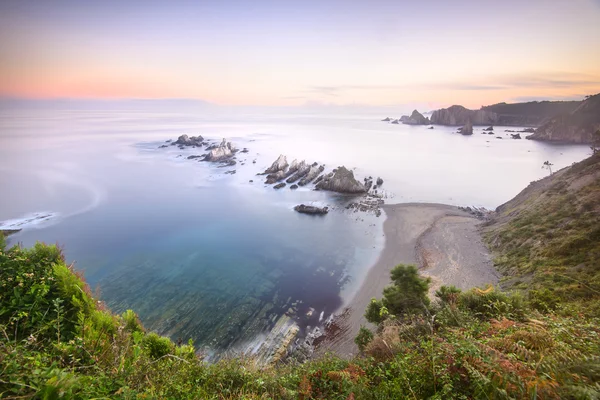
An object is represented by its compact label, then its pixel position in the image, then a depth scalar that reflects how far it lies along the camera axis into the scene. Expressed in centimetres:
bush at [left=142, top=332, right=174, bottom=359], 795
